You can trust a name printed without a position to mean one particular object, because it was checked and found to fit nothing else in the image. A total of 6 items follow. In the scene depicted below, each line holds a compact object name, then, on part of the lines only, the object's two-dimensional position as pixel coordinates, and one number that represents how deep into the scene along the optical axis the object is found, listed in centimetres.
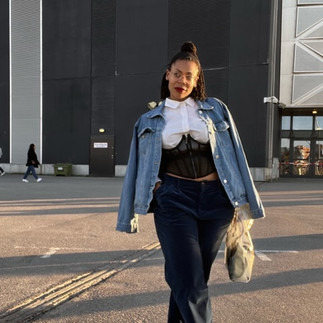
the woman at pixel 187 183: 212
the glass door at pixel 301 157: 2141
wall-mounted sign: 2048
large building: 1784
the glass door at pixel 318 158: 2112
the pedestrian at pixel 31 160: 1639
